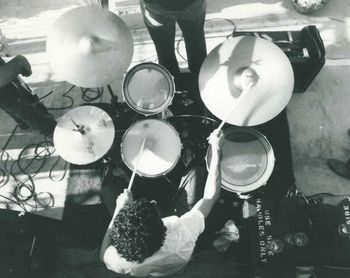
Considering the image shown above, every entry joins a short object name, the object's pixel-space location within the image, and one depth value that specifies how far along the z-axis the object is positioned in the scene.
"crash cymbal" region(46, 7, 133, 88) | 2.10
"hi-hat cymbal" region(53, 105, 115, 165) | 2.40
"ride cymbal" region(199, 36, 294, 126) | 1.78
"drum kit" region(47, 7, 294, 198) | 1.80
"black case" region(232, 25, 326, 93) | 2.84
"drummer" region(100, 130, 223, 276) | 1.73
